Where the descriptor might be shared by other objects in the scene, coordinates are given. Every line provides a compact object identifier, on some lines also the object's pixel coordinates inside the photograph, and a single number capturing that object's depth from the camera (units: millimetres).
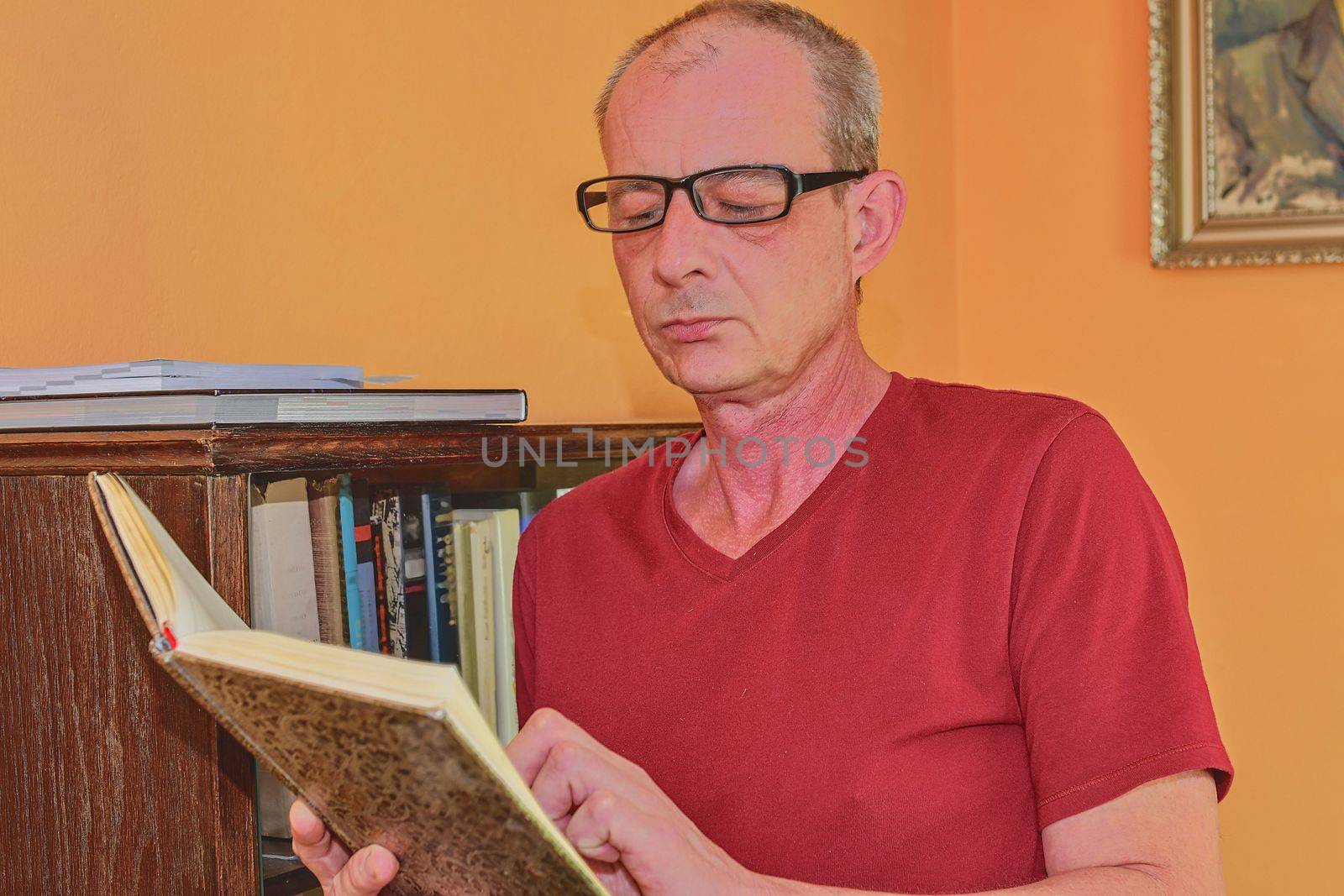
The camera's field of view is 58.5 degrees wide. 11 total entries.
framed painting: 2346
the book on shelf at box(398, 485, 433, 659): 1162
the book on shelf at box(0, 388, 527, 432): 874
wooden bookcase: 868
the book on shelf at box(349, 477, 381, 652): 1087
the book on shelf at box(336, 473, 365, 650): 1063
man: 861
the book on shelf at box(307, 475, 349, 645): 1023
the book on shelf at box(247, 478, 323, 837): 925
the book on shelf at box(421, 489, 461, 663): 1197
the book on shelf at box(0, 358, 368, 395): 920
